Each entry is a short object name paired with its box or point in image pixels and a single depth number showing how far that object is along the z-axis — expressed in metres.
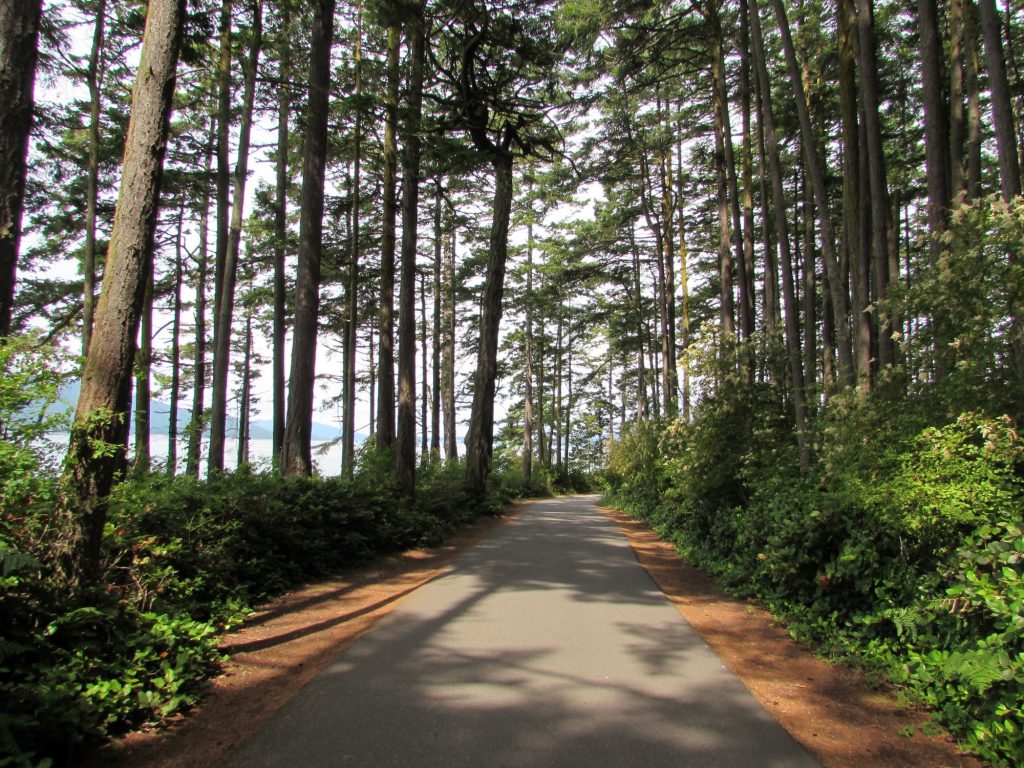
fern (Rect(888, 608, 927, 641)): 4.45
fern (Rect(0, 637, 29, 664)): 3.15
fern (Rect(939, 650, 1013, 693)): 3.22
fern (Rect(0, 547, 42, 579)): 3.37
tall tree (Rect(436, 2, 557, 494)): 14.02
